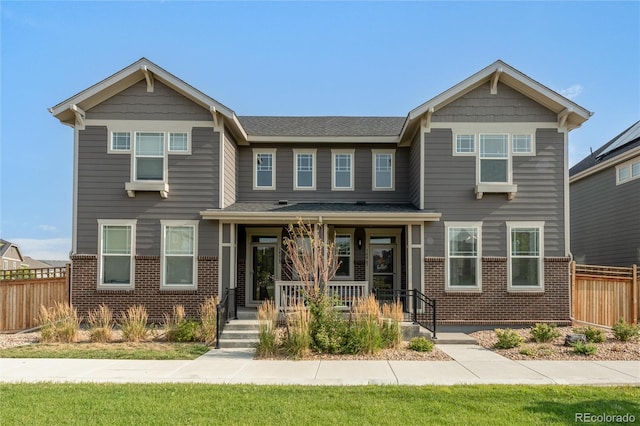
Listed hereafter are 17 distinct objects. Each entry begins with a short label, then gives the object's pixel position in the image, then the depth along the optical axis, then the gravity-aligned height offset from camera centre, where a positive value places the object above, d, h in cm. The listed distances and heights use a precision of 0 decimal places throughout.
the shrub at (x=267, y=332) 918 -199
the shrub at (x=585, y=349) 925 -226
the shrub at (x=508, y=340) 997 -227
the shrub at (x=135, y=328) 1072 -223
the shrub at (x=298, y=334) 905 -198
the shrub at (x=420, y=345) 960 -230
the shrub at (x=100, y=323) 1066 -228
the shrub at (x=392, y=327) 979 -197
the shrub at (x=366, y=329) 923 -192
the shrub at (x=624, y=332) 1027 -213
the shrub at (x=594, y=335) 1020 -219
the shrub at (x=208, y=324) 1075 -214
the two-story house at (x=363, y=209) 1266 +86
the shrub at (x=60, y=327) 1071 -222
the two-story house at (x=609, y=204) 1600 +121
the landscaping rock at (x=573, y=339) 995 -222
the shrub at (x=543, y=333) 1047 -222
